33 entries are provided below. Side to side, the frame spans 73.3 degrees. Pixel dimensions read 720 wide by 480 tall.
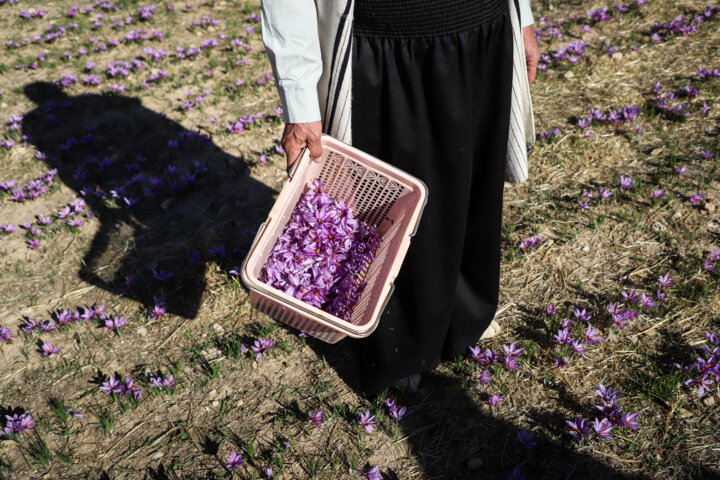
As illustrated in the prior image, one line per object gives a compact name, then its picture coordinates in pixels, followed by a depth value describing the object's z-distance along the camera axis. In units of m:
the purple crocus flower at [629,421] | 2.62
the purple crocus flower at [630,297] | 3.36
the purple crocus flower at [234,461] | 2.72
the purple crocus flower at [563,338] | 3.09
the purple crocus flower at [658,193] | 4.07
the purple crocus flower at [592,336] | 3.08
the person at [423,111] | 2.03
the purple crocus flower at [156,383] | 3.16
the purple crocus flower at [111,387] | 3.20
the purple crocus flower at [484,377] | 3.03
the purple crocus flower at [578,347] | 3.07
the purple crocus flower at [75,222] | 4.57
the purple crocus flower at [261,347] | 3.34
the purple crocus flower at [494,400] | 2.92
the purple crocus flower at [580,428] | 2.64
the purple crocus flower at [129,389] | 3.19
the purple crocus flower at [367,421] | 2.87
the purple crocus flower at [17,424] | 2.99
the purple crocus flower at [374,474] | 2.65
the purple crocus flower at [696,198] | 4.00
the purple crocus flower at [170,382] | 3.17
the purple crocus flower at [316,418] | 2.92
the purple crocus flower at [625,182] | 4.18
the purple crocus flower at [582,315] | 3.22
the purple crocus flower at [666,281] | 3.39
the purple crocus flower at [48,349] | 3.51
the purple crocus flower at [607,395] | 2.72
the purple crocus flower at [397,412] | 2.90
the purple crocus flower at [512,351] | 3.09
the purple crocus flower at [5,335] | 3.66
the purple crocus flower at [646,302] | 3.29
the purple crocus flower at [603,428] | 2.61
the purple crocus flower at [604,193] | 4.16
